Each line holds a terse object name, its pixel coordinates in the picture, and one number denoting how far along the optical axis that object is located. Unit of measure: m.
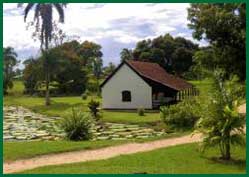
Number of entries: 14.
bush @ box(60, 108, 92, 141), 19.20
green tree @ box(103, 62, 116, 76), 63.48
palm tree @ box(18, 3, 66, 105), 42.72
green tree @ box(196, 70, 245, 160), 14.09
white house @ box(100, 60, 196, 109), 35.28
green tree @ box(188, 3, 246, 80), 31.22
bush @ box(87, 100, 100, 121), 29.88
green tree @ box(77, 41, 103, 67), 73.81
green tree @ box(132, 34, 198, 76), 59.72
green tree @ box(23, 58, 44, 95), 44.62
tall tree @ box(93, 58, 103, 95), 65.81
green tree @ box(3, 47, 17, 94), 59.84
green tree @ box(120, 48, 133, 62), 72.75
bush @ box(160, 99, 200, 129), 24.26
